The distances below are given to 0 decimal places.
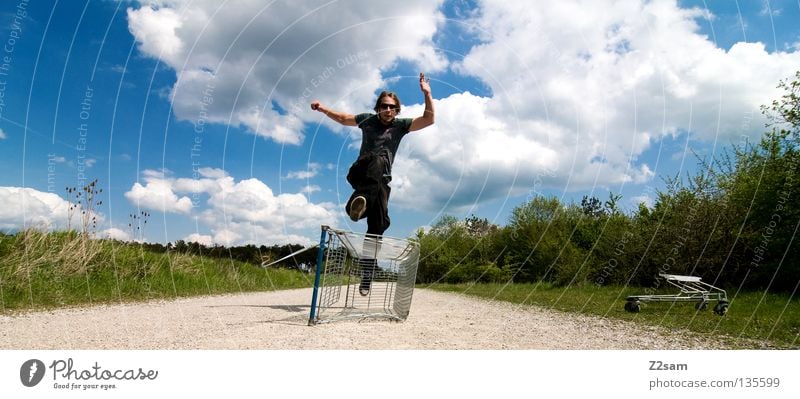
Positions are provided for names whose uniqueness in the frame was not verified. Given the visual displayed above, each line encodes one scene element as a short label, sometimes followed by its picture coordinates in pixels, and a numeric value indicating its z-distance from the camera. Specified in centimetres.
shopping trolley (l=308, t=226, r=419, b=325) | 613
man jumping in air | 655
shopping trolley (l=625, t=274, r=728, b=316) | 962
